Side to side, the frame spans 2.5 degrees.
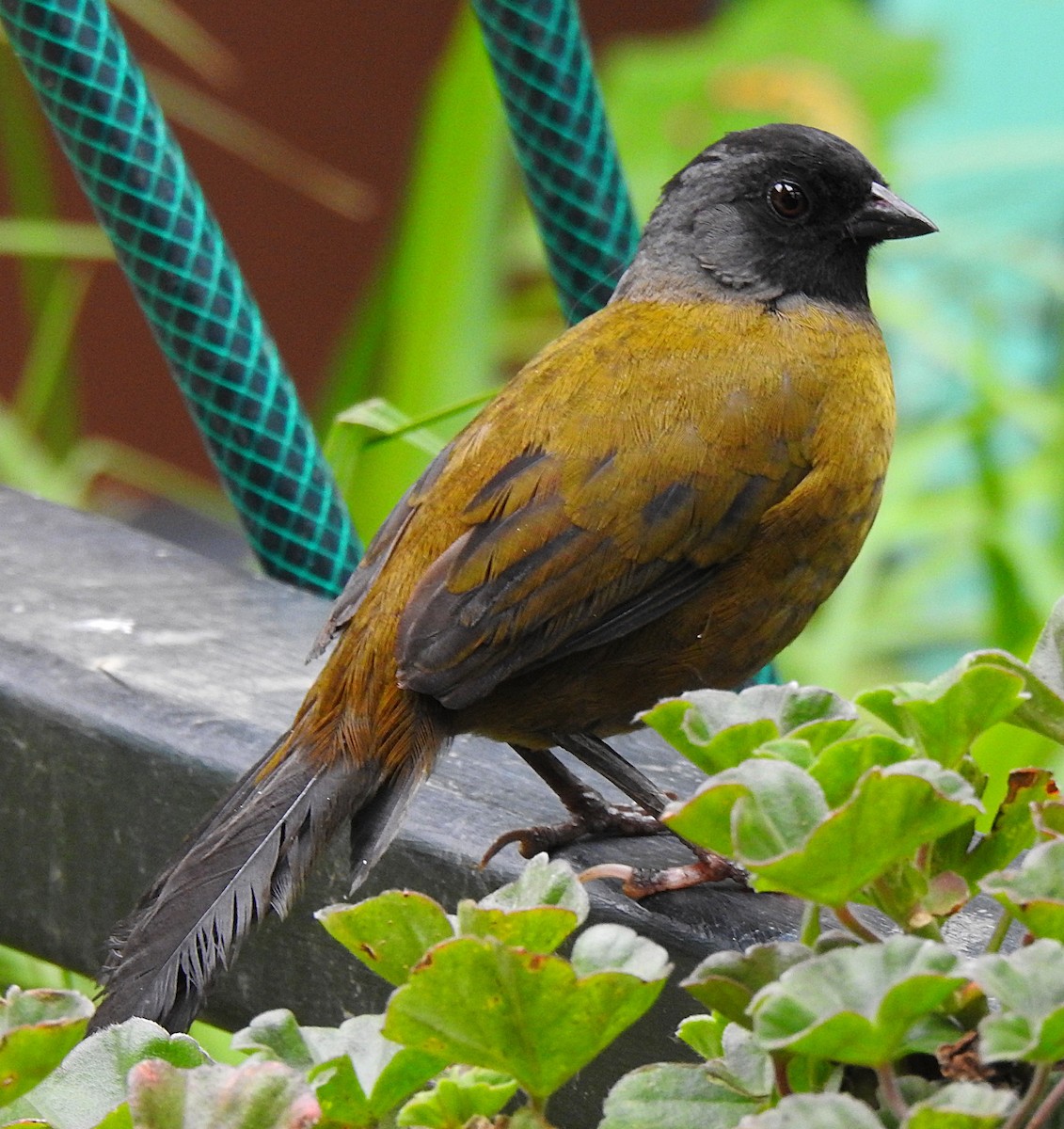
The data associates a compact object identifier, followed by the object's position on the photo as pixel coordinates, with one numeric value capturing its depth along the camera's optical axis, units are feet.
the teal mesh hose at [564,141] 12.20
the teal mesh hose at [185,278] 12.11
